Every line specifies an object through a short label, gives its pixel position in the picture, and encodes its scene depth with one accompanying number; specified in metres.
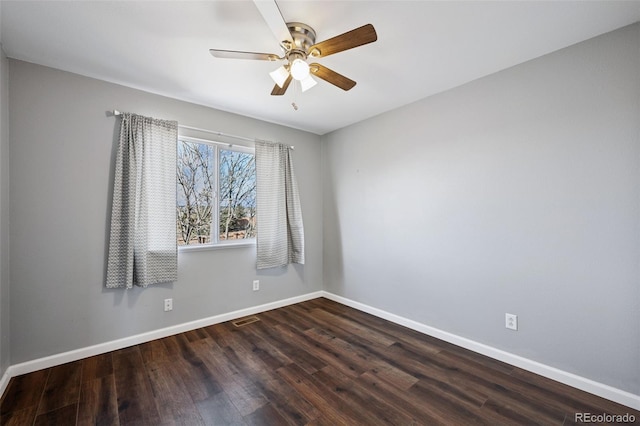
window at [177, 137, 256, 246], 2.98
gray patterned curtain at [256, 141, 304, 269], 3.45
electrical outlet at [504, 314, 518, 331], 2.24
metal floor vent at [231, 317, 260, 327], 3.09
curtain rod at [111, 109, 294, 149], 2.49
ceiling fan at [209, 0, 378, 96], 1.43
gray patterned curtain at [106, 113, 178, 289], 2.46
